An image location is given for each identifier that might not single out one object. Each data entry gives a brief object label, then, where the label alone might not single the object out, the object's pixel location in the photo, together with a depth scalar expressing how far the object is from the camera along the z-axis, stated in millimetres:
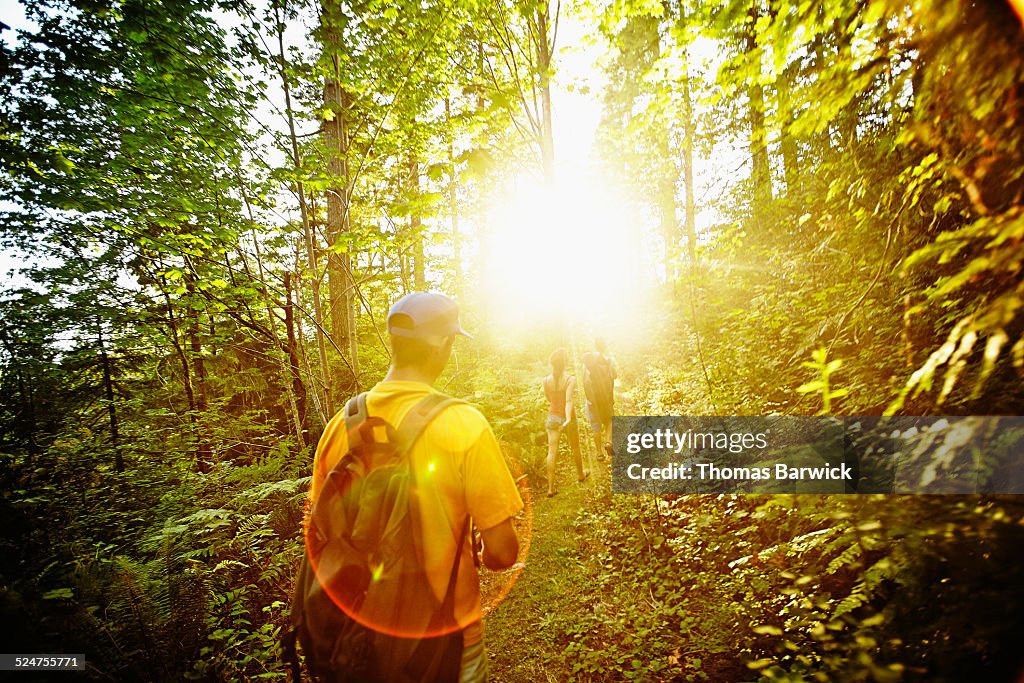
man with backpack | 1490
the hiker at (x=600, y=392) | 7145
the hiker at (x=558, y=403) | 7047
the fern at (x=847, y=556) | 1931
